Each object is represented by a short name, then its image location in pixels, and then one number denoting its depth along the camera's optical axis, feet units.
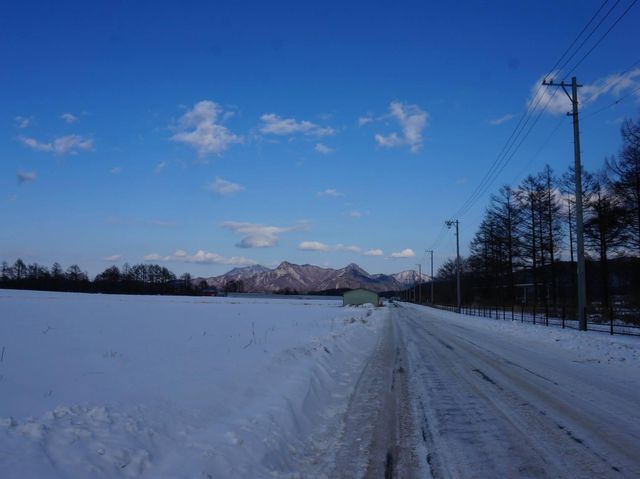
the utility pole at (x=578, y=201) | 77.61
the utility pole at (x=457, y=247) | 203.77
